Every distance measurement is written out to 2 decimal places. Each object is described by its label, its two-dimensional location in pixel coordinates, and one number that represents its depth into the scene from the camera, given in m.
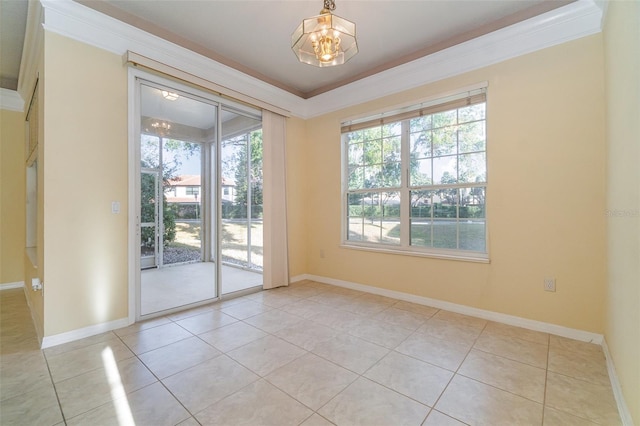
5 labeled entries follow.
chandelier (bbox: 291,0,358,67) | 1.84
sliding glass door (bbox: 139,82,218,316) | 2.98
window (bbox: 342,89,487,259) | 2.97
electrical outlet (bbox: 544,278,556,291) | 2.46
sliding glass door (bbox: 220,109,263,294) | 3.74
